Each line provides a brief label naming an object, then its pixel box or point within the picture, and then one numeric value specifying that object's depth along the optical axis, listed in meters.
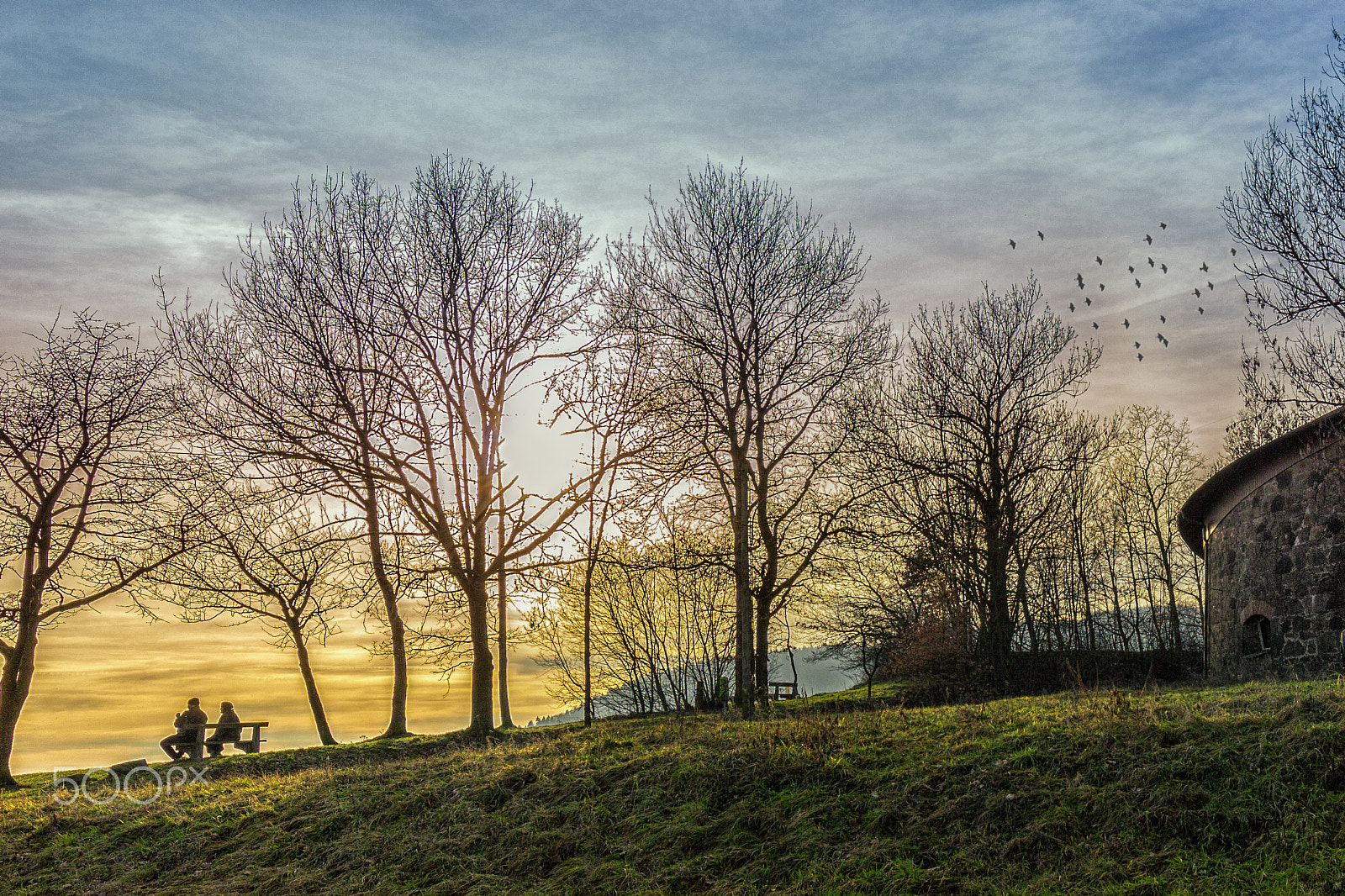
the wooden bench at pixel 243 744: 17.59
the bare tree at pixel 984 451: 24.05
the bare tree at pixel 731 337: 18.45
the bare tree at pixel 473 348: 17.72
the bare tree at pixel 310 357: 16.84
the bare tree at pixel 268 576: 20.69
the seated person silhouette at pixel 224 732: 18.46
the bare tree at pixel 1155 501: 33.66
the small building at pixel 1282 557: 16.12
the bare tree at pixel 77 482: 17.19
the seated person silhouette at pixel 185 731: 17.62
